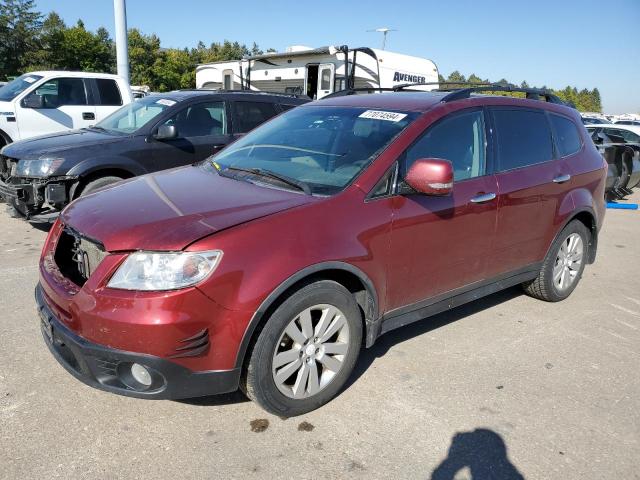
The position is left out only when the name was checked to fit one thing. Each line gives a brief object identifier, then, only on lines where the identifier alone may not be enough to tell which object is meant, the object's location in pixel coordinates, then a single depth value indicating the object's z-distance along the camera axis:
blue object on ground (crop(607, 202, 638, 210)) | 10.05
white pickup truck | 8.37
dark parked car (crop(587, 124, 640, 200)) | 9.50
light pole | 12.08
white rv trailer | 11.83
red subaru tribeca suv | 2.39
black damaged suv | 5.69
